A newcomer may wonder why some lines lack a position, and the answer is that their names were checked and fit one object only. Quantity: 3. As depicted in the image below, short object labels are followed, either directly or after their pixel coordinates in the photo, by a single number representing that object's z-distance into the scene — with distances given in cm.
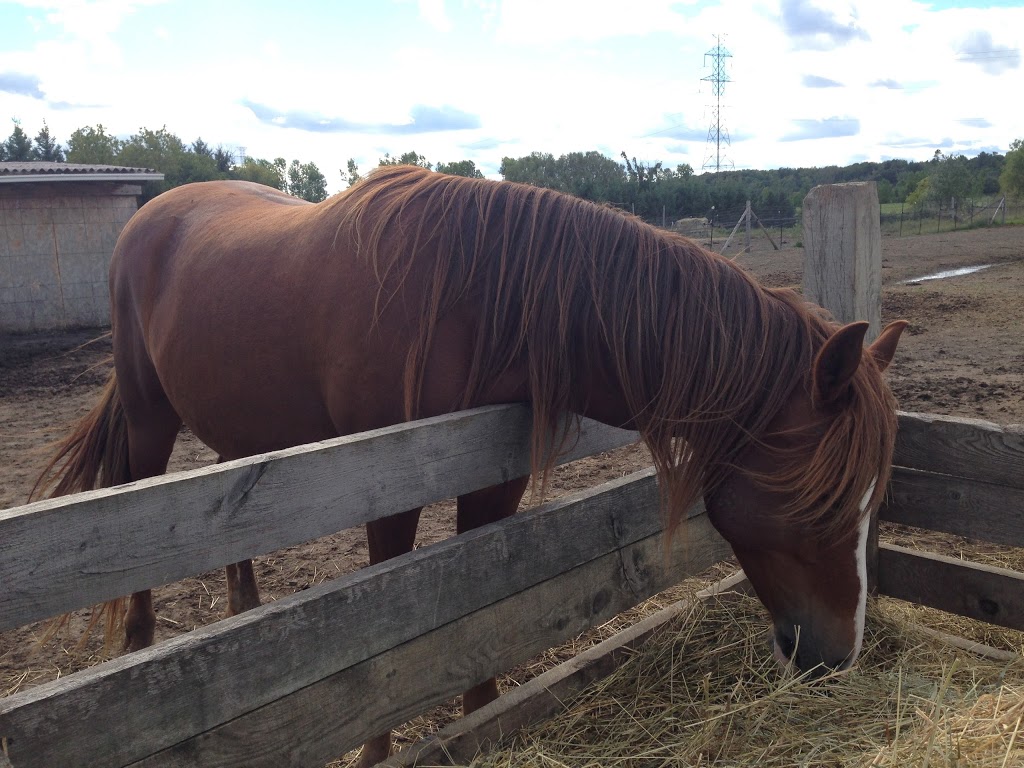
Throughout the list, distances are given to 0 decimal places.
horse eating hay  191
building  1175
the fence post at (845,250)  286
